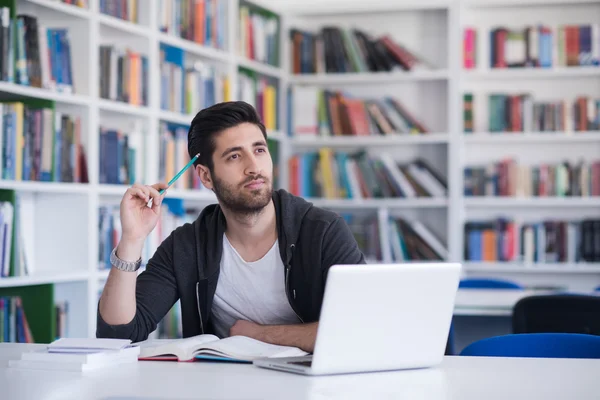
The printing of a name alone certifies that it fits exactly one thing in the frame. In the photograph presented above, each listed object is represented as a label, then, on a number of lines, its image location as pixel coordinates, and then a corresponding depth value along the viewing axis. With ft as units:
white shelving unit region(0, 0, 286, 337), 12.34
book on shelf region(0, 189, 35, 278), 11.04
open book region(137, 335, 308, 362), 5.63
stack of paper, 5.41
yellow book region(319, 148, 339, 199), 18.22
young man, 7.36
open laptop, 4.97
